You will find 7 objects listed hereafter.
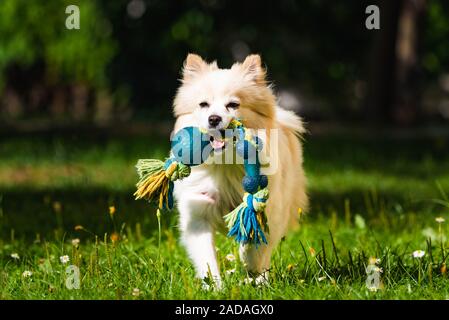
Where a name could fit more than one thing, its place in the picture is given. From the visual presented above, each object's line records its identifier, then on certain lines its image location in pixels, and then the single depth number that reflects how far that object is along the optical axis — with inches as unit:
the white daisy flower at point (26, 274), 146.9
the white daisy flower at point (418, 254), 148.4
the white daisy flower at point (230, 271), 143.1
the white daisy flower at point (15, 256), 162.3
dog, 149.1
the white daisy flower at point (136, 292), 128.1
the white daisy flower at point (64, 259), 149.6
